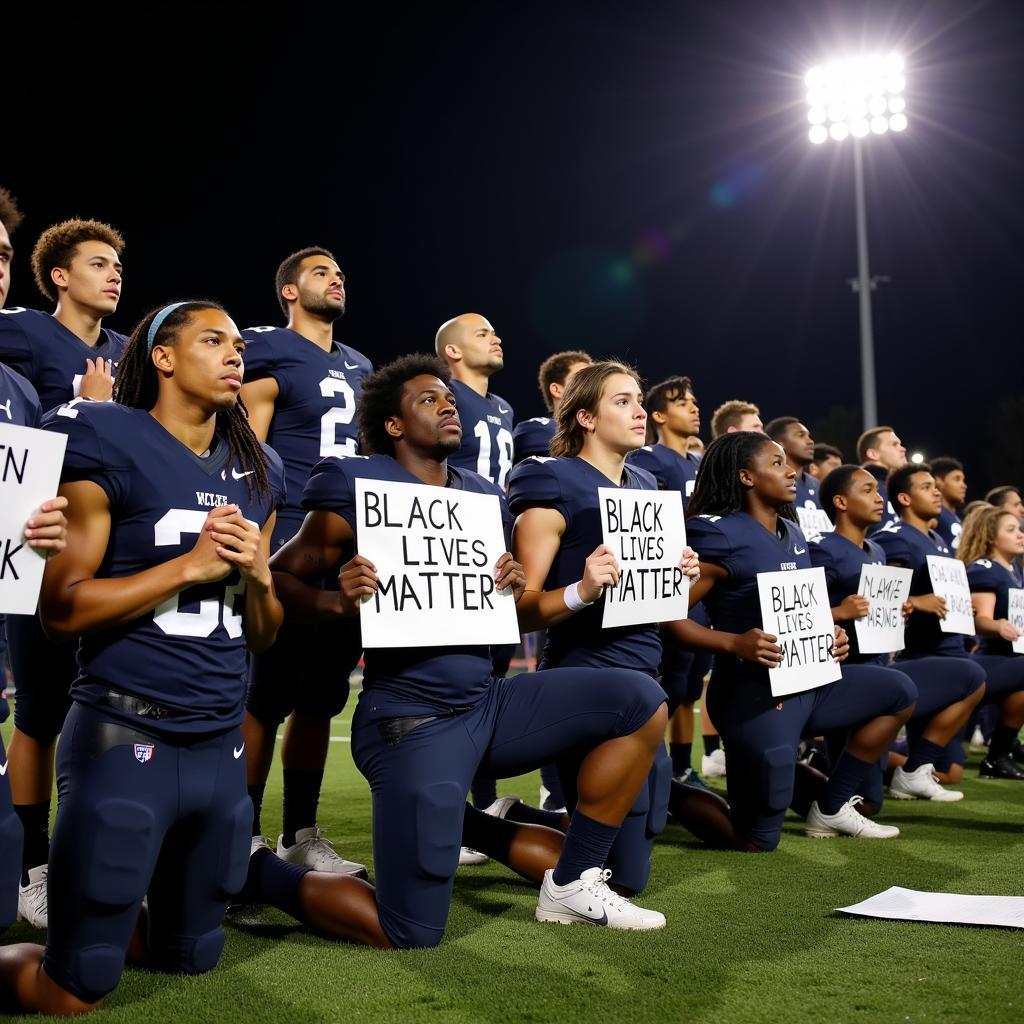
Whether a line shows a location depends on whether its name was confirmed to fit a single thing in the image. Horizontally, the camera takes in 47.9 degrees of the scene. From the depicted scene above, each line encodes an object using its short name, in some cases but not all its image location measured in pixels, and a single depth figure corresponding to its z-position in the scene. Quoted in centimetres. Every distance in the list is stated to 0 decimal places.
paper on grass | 355
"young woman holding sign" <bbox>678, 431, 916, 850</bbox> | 489
